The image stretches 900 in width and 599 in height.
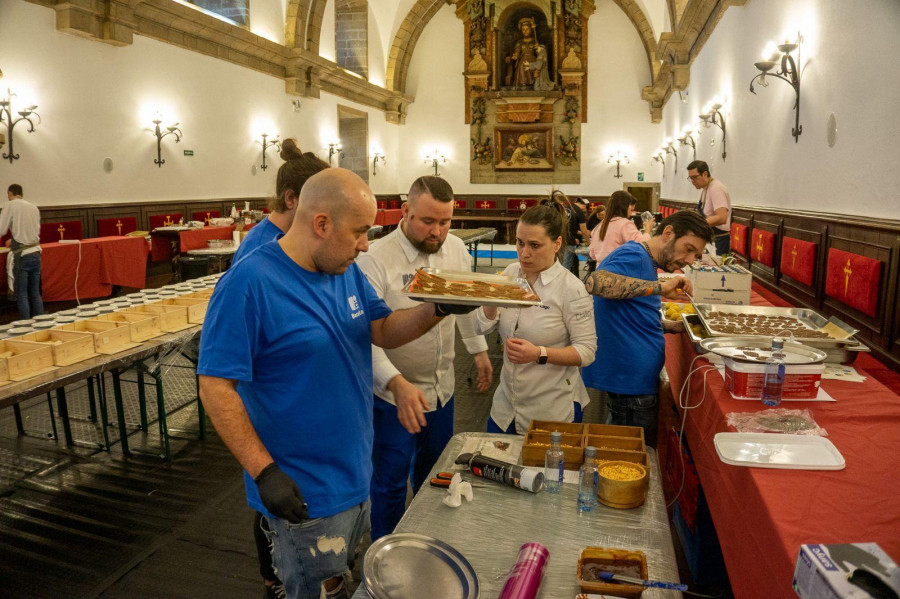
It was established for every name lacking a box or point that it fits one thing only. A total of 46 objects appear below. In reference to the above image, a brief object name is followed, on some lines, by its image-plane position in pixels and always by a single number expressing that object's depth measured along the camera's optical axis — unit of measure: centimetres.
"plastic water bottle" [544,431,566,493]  198
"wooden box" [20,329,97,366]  335
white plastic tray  174
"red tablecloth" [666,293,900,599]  143
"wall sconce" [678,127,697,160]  1140
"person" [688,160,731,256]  659
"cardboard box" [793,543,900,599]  104
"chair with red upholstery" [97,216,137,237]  966
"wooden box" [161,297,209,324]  434
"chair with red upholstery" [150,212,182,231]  1073
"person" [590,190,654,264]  670
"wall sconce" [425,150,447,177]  2084
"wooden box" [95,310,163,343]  385
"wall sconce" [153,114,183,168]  1063
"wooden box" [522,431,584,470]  209
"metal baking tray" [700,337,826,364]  231
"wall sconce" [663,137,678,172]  1428
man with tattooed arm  295
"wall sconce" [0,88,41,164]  805
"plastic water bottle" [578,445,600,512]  185
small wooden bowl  185
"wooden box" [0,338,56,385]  307
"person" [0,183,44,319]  740
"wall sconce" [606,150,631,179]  1975
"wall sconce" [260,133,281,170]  1377
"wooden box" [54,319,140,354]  362
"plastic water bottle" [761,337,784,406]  222
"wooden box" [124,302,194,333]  412
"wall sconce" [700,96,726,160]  814
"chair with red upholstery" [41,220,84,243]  878
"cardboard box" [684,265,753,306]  386
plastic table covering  156
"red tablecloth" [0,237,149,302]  806
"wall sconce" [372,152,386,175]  1934
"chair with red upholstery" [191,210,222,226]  1176
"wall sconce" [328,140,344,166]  1633
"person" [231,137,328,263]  270
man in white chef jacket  264
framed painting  2011
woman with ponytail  269
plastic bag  199
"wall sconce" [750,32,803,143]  493
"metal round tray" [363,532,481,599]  139
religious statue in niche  1944
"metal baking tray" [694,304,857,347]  263
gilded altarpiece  1944
